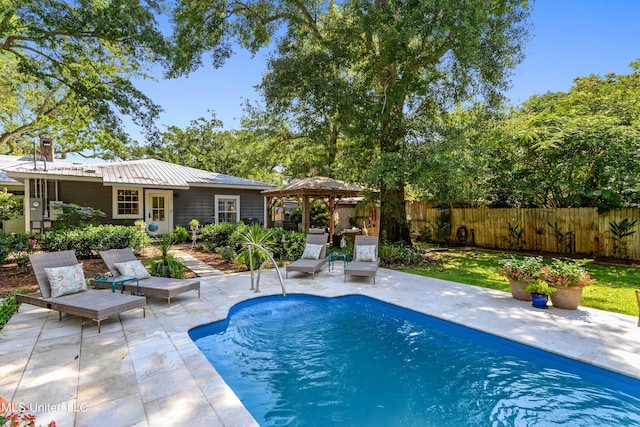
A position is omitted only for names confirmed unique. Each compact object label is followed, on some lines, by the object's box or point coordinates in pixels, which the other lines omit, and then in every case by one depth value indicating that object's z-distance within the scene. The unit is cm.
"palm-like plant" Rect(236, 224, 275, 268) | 943
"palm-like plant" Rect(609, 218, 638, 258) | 1034
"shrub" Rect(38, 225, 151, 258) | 977
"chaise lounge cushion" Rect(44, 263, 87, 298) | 535
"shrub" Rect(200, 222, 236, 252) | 1248
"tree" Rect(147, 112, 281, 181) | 2922
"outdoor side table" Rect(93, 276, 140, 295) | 590
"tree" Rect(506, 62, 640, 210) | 996
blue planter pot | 603
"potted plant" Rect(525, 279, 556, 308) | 596
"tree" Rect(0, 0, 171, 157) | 830
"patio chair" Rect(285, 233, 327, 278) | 846
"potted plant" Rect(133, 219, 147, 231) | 1313
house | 1236
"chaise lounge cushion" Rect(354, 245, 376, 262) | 903
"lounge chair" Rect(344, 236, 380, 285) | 819
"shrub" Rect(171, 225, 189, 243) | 1446
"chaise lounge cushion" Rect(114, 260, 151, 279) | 645
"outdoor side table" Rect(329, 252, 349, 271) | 902
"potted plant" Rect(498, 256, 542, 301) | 630
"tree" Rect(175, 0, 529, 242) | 880
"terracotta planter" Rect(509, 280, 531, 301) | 648
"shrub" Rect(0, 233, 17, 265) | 842
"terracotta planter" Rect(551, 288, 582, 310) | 588
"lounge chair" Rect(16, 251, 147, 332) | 481
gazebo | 1242
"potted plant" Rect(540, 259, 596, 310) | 577
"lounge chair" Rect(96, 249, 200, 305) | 607
